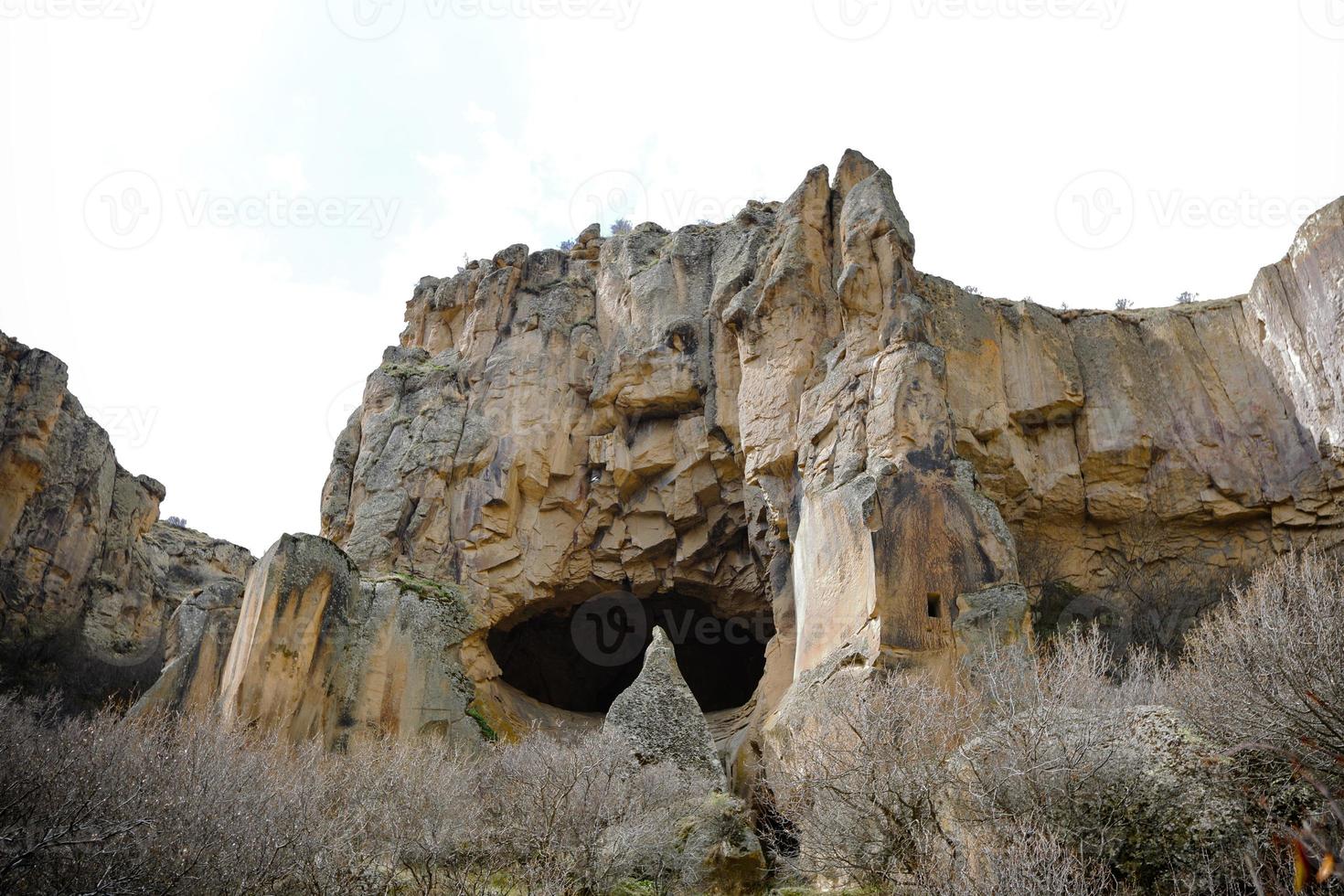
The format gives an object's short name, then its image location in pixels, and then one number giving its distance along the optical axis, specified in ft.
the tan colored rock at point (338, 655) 66.95
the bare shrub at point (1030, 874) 29.37
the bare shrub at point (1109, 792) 31.68
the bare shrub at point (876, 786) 40.60
